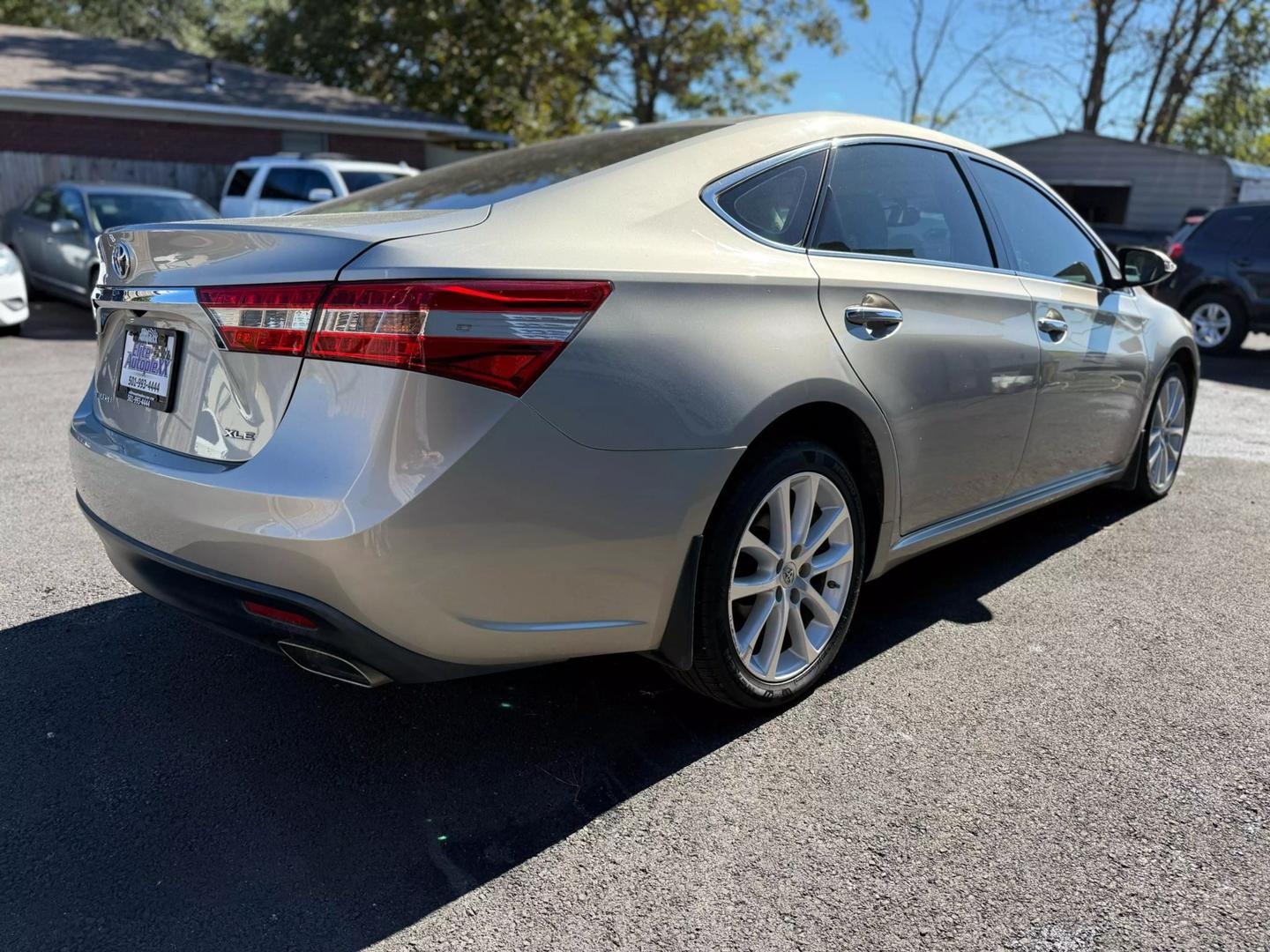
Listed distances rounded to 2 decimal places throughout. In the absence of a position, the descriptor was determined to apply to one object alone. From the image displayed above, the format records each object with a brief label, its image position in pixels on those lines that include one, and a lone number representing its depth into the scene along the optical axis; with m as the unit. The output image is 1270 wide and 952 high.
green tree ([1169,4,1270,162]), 28.06
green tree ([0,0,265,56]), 33.16
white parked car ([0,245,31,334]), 9.79
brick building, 17.48
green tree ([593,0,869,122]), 24.75
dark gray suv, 11.92
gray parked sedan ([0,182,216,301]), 11.57
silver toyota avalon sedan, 2.13
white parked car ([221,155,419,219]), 13.58
